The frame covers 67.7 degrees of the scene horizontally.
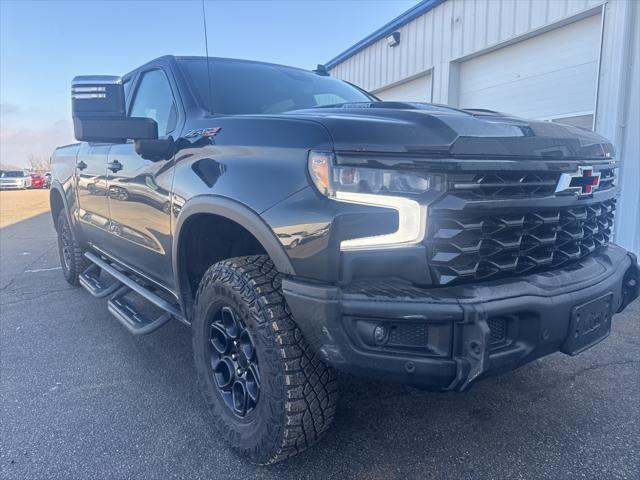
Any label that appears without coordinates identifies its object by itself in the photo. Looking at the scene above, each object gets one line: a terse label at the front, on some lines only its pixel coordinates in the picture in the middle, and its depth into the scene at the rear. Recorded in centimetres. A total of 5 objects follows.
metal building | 507
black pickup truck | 163
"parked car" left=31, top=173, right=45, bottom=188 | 3906
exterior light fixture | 904
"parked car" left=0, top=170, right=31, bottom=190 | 3588
